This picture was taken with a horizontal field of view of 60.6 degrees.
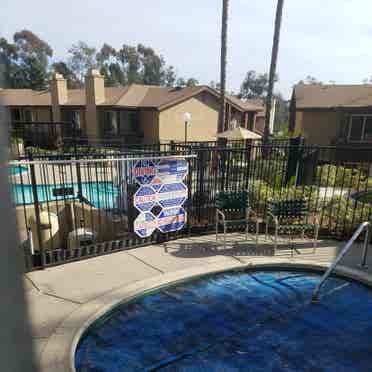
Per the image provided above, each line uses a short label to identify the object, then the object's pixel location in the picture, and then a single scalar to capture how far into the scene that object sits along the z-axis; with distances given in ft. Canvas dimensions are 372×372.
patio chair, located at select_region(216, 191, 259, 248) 20.83
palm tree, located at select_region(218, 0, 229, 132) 55.83
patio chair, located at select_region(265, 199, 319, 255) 20.04
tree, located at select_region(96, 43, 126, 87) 200.85
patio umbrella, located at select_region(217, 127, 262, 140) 39.06
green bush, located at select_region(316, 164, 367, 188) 37.08
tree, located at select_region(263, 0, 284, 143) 53.47
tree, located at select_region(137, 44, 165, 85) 268.58
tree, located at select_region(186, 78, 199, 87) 233.06
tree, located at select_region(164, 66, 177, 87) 280.10
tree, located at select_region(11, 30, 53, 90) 165.78
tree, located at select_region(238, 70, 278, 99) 286.66
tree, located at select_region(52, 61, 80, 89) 215.45
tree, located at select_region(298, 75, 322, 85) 269.03
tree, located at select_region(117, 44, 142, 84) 257.14
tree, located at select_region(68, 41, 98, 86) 219.00
